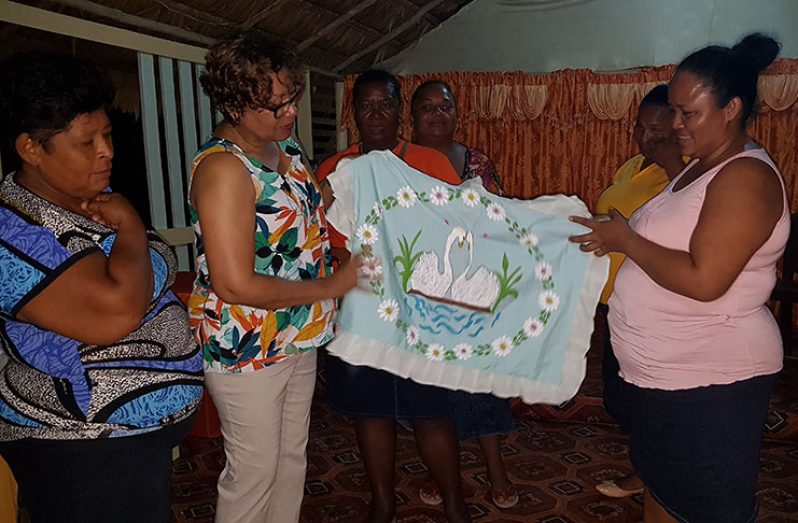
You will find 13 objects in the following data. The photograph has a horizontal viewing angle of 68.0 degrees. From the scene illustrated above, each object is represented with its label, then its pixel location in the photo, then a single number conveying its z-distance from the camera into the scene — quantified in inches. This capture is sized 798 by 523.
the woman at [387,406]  74.0
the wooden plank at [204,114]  140.7
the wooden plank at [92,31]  90.9
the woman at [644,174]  83.5
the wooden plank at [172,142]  130.6
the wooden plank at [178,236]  131.9
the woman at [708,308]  50.7
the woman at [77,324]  39.4
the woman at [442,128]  106.0
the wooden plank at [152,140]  124.5
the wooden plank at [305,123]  184.4
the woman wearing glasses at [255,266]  49.7
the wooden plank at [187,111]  135.7
